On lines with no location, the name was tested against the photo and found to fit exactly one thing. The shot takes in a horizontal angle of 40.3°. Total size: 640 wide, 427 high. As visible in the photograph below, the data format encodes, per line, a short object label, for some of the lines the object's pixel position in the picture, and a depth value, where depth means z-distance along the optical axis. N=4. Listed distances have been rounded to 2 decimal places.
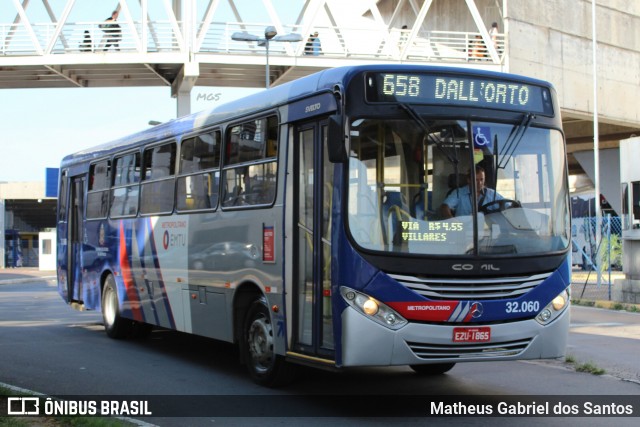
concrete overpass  37.47
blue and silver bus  7.91
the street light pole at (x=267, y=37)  28.59
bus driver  8.13
